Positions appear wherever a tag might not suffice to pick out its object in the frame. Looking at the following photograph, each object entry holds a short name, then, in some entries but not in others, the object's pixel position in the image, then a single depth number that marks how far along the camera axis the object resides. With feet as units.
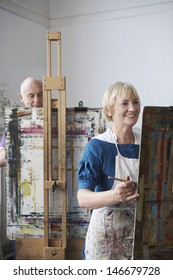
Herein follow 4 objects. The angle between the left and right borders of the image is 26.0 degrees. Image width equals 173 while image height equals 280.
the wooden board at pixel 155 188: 3.43
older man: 5.84
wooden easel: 5.36
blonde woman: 4.05
